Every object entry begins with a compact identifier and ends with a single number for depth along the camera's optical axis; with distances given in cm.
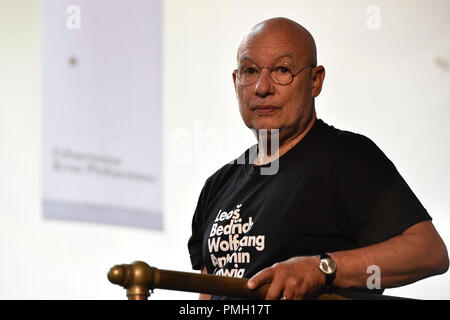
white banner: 556
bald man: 438
